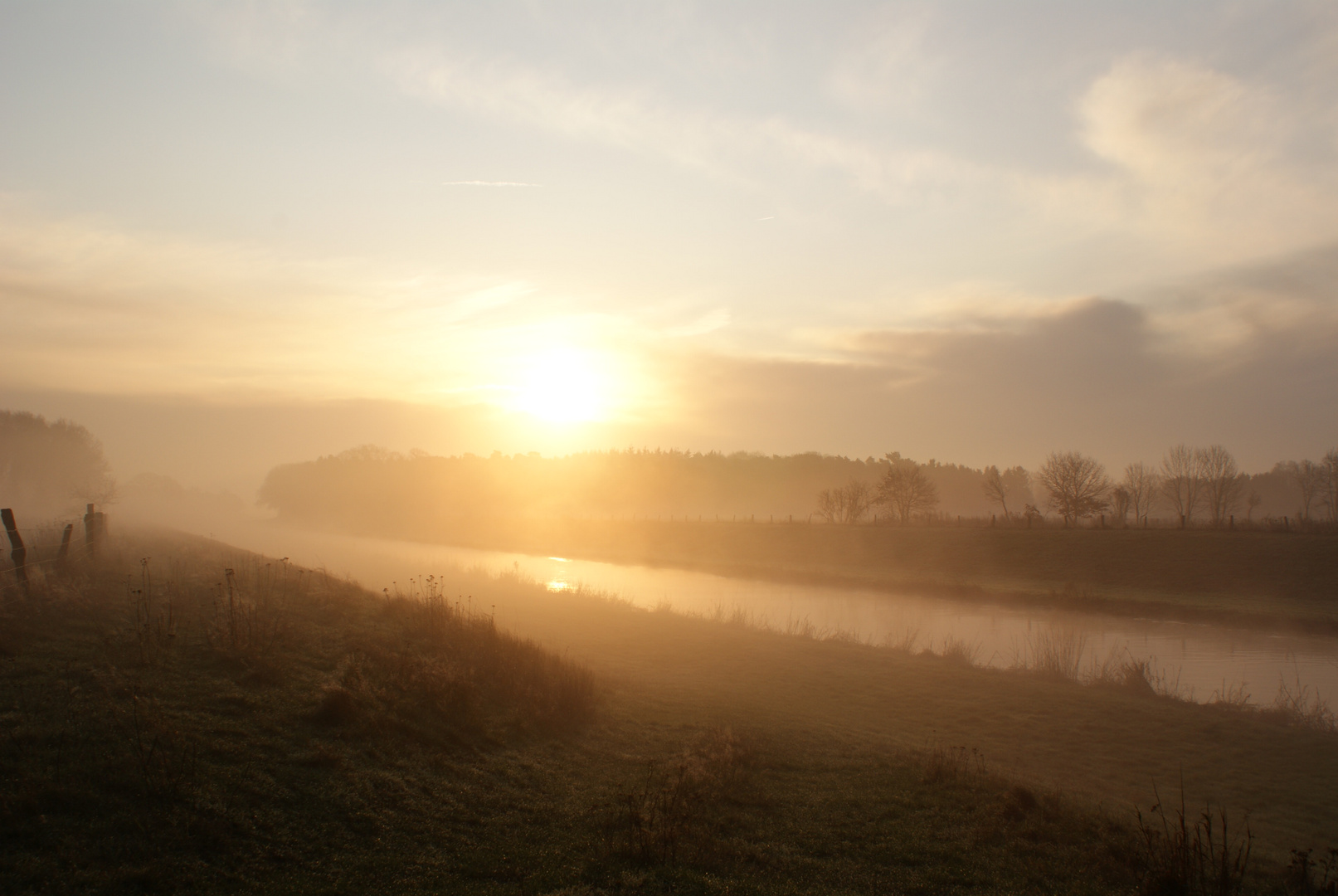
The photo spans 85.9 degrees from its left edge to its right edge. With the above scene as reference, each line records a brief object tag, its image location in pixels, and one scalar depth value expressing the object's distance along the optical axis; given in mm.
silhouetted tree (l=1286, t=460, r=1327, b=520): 80938
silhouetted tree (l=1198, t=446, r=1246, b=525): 79500
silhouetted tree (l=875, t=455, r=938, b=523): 73688
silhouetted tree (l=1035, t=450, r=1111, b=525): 62562
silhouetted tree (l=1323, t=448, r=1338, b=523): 78875
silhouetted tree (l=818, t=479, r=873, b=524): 74938
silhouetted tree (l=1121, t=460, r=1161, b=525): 96750
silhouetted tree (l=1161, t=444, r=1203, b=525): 84562
